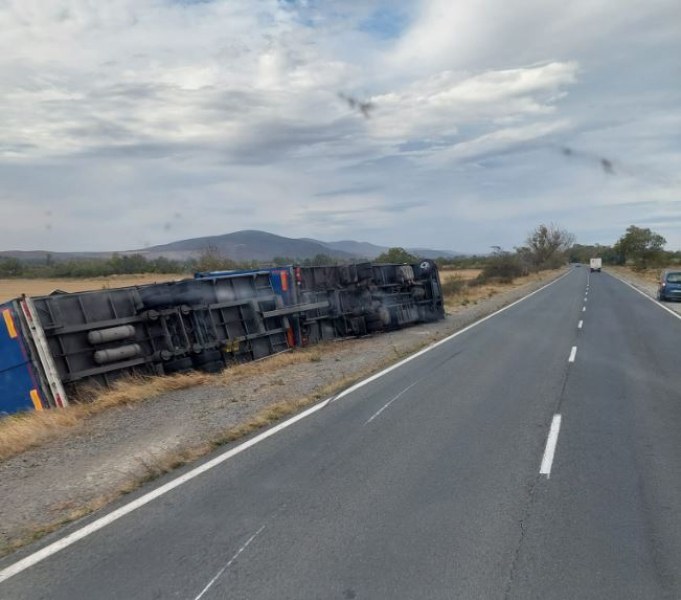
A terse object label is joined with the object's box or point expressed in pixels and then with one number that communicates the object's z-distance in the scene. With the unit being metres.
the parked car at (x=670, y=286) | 34.88
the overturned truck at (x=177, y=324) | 12.60
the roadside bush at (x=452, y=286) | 51.72
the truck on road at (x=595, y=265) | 106.88
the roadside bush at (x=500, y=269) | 73.45
